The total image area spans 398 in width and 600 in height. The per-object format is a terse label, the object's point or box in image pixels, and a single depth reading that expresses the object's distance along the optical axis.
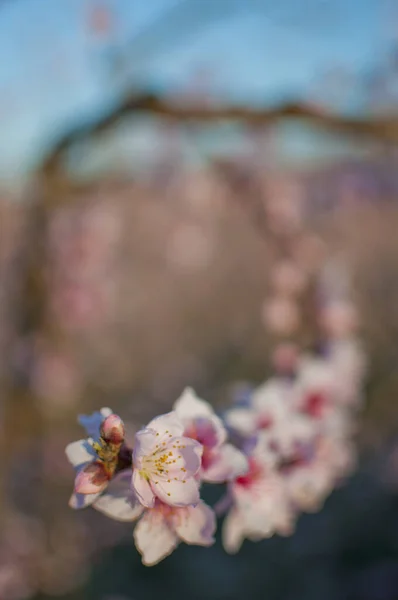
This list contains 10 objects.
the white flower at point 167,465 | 0.30
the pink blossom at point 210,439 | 0.34
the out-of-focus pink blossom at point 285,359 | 0.50
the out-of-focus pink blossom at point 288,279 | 0.70
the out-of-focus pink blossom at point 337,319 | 0.63
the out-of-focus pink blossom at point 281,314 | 0.69
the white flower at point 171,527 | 0.31
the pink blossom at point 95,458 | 0.30
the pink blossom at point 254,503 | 0.37
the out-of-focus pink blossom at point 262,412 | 0.38
